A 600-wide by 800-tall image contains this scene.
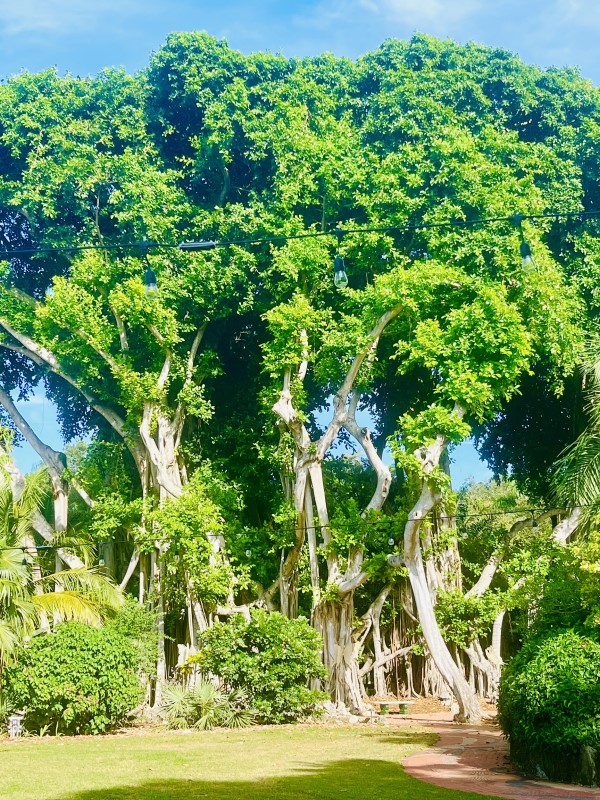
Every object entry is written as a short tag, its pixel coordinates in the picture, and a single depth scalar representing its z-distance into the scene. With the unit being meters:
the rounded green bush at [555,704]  7.94
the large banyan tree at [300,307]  14.98
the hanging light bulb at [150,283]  9.00
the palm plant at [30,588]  13.32
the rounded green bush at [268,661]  13.41
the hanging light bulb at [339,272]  9.42
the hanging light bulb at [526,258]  8.68
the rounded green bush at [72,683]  12.73
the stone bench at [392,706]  15.42
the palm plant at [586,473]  12.09
